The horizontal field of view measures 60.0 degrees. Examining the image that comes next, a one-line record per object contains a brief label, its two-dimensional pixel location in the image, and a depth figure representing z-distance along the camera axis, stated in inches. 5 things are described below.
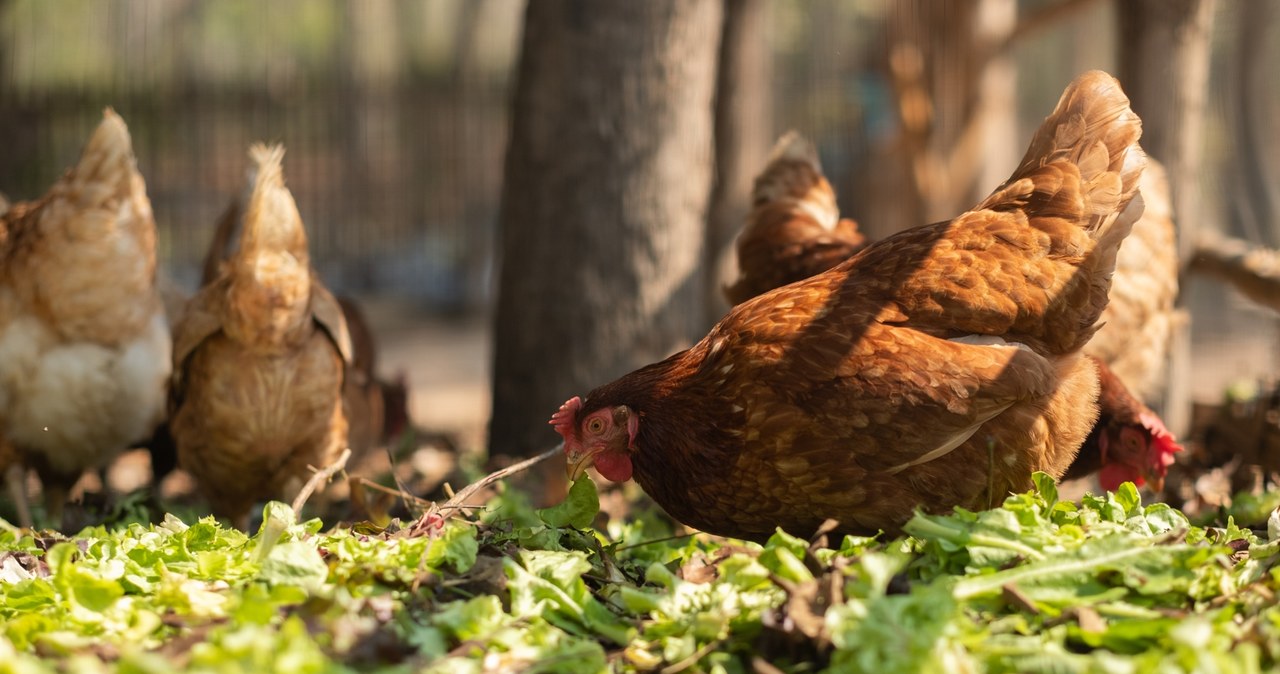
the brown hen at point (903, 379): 116.4
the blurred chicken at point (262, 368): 164.1
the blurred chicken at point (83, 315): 172.9
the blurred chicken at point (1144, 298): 185.8
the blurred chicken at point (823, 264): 159.0
